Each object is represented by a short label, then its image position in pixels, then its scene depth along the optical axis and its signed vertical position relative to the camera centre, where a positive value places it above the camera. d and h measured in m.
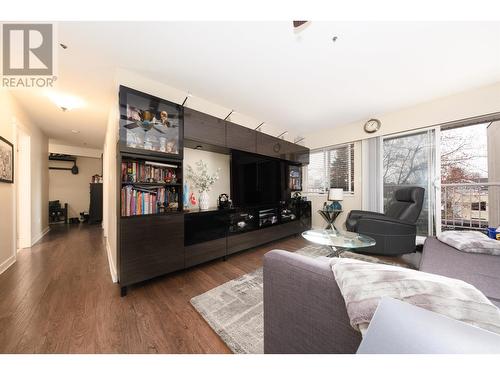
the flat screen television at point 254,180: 2.93 +0.13
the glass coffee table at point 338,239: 1.78 -0.56
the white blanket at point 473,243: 1.46 -0.48
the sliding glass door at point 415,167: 2.88 +0.33
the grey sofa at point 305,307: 0.64 -0.49
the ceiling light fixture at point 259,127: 3.40 +1.14
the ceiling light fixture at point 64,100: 2.47 +1.25
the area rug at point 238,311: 1.17 -0.98
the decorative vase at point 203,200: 2.47 -0.17
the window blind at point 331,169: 3.78 +0.40
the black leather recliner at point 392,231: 2.28 -0.55
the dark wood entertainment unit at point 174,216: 1.75 -0.34
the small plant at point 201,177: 2.56 +0.15
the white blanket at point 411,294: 0.45 -0.30
